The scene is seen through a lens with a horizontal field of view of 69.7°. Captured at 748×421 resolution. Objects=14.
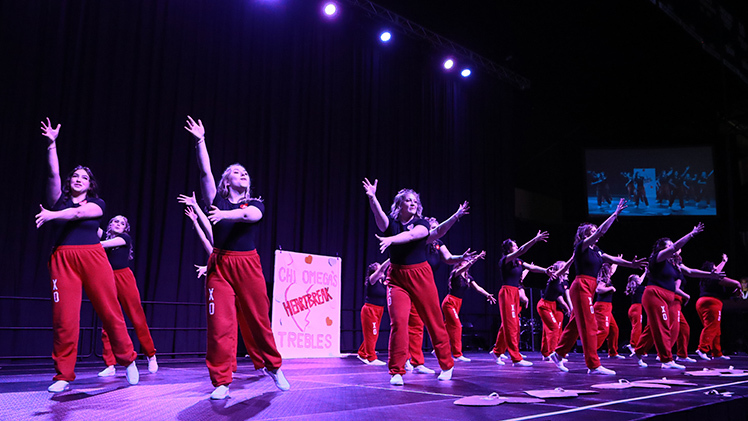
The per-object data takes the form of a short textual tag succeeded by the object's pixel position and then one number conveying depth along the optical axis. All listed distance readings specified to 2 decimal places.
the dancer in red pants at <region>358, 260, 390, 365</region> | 7.77
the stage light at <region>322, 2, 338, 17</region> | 11.04
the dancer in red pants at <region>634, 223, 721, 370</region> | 6.50
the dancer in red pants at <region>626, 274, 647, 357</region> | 10.02
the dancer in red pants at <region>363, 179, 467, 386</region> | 4.60
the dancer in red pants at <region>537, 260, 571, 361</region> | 8.41
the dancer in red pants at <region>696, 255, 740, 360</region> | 9.60
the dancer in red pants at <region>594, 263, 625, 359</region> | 8.46
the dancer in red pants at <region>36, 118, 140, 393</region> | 3.85
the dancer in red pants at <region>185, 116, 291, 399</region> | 3.43
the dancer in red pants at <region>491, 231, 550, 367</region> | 7.40
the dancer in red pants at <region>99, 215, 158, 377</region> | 5.27
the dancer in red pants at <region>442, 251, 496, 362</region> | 7.61
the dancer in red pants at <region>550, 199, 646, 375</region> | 5.89
